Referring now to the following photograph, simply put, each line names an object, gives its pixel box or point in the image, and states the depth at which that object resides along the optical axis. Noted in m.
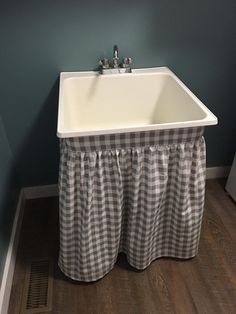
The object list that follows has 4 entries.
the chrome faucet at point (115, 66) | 1.44
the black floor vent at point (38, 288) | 1.25
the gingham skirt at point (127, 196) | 1.03
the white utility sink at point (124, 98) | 1.42
